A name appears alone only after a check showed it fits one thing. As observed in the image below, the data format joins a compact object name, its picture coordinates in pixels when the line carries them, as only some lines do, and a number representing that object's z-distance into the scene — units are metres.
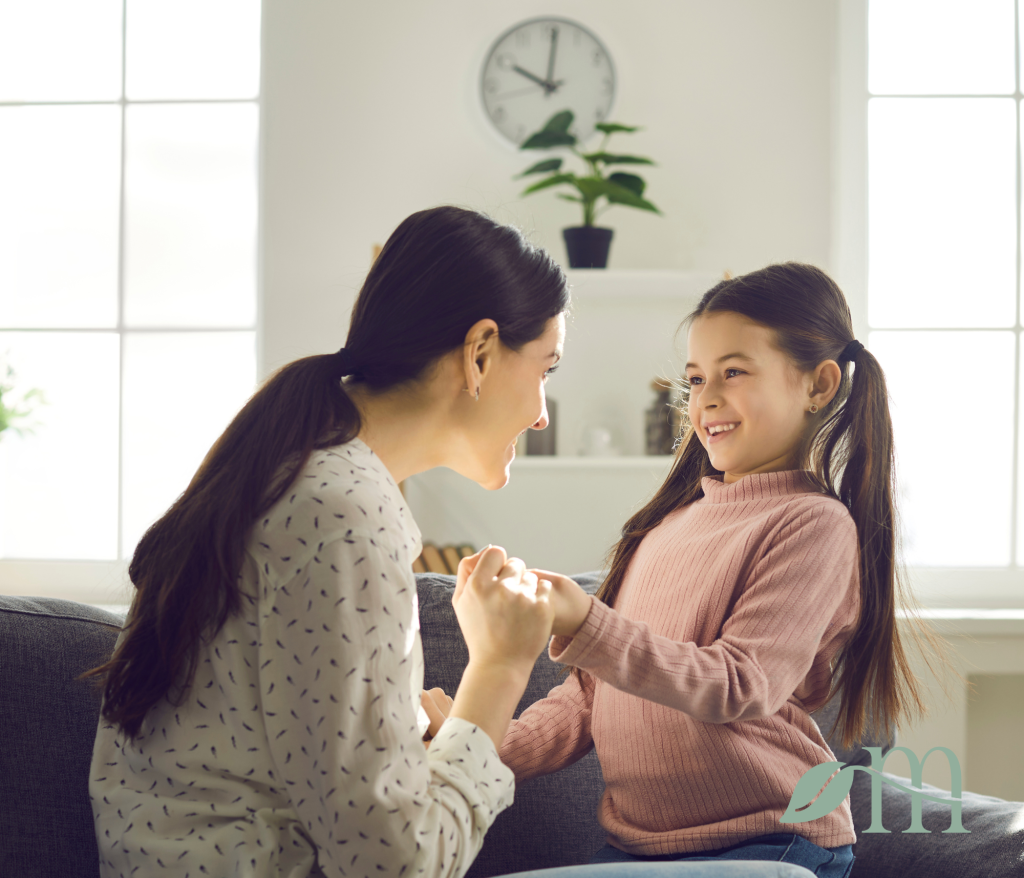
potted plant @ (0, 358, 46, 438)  2.95
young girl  0.94
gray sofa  1.10
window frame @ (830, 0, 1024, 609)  2.82
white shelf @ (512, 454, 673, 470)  2.67
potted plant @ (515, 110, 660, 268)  2.55
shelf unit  2.85
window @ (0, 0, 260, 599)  3.04
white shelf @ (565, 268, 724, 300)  2.66
